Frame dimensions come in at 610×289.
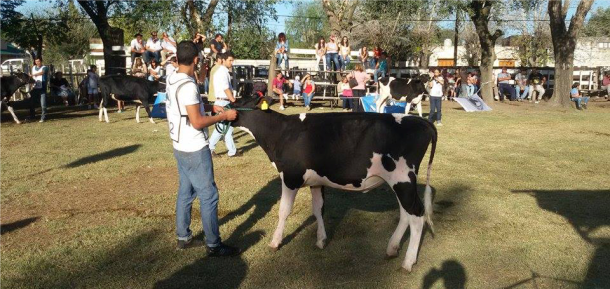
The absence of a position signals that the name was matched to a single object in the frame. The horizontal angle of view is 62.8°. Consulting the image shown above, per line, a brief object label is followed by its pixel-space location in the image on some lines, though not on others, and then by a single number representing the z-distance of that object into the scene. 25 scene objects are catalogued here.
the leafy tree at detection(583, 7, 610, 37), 62.17
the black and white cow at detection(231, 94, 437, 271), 4.95
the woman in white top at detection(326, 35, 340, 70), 21.38
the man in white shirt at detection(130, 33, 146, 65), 20.77
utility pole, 23.04
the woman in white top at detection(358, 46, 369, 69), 22.88
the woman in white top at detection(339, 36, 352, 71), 21.56
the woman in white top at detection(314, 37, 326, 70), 21.94
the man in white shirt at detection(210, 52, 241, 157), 9.08
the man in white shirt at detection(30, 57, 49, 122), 15.79
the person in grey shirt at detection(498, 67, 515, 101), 28.62
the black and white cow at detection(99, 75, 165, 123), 16.19
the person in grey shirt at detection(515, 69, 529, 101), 28.91
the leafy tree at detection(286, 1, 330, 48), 80.69
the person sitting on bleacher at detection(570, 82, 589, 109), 23.20
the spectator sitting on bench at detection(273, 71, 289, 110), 20.04
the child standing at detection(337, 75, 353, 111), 19.08
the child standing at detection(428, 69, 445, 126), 15.01
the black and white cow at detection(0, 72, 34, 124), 16.50
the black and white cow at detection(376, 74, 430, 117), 16.20
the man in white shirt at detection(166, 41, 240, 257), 4.75
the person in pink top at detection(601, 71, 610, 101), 28.96
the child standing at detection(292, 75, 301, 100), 21.52
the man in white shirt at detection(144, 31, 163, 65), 20.64
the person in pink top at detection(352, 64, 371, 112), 18.45
